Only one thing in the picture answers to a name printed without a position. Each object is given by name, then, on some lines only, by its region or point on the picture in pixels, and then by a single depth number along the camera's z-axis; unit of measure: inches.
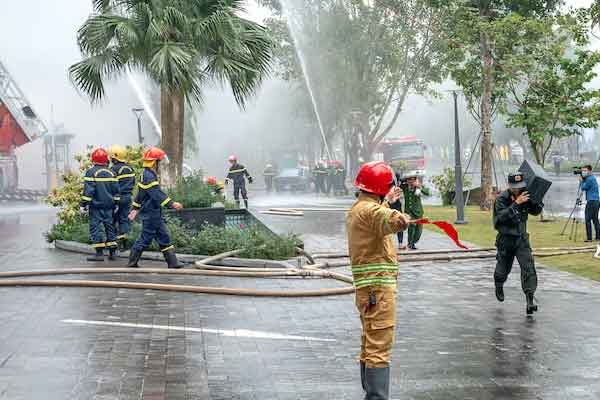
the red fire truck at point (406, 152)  2196.1
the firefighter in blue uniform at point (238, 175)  1030.4
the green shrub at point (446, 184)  1181.7
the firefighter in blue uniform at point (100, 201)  544.4
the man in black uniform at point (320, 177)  1713.8
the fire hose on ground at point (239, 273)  407.5
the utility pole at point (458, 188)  861.2
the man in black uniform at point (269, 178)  1934.1
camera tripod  693.5
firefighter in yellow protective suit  217.3
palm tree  711.1
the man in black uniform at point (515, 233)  366.0
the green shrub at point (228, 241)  533.0
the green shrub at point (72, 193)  665.0
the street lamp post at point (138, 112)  1228.3
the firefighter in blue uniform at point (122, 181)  567.8
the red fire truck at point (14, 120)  1434.5
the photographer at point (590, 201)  673.0
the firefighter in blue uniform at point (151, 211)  482.3
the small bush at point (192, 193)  660.1
